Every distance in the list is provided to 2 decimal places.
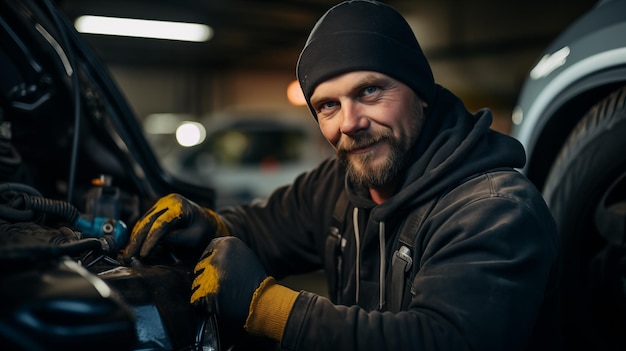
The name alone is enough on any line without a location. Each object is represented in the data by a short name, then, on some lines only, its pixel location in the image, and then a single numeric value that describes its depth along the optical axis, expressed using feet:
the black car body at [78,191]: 3.14
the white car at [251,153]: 28.99
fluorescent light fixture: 39.60
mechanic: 4.53
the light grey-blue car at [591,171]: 6.18
